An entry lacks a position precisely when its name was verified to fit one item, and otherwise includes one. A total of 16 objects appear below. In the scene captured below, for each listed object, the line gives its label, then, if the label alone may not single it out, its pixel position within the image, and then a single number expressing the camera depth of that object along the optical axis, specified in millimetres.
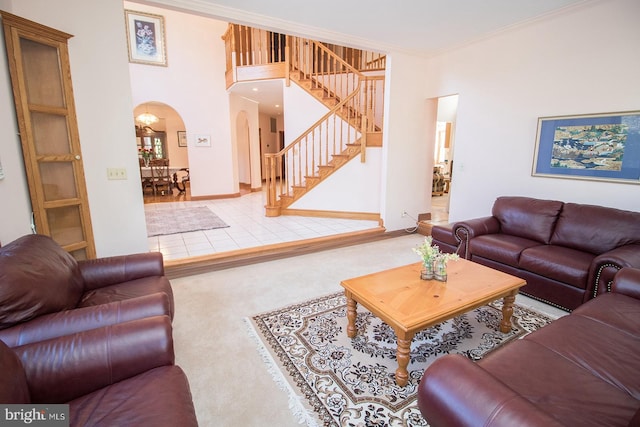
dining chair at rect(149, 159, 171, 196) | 8570
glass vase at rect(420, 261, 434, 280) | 2307
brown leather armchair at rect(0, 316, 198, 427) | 1071
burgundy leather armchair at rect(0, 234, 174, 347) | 1361
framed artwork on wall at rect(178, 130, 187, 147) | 10852
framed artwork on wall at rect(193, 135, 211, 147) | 7742
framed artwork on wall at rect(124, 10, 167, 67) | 6777
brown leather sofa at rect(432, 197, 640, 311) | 2508
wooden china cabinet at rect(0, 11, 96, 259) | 2361
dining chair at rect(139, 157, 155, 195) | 8536
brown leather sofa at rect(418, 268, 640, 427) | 1063
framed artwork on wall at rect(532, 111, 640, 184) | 2979
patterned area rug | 1671
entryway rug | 5160
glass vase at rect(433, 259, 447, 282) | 2294
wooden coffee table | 1816
